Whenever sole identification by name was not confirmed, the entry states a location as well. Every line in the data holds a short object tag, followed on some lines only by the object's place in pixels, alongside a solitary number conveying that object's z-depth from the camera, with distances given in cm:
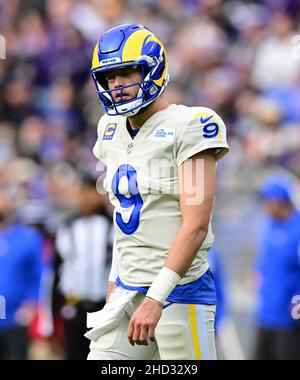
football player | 834
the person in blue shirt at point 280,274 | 1709
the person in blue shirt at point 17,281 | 1714
